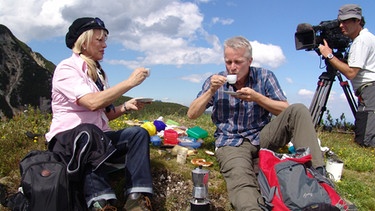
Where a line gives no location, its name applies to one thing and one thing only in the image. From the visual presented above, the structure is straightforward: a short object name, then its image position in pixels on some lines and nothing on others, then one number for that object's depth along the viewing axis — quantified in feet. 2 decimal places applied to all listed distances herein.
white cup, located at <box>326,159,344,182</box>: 14.80
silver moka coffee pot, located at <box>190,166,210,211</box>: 11.11
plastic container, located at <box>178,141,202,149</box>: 16.59
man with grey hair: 12.28
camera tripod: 23.32
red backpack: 9.79
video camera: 22.58
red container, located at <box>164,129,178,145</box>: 16.80
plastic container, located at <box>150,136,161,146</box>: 16.08
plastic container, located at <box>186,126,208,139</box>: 18.15
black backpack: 9.38
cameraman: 21.33
